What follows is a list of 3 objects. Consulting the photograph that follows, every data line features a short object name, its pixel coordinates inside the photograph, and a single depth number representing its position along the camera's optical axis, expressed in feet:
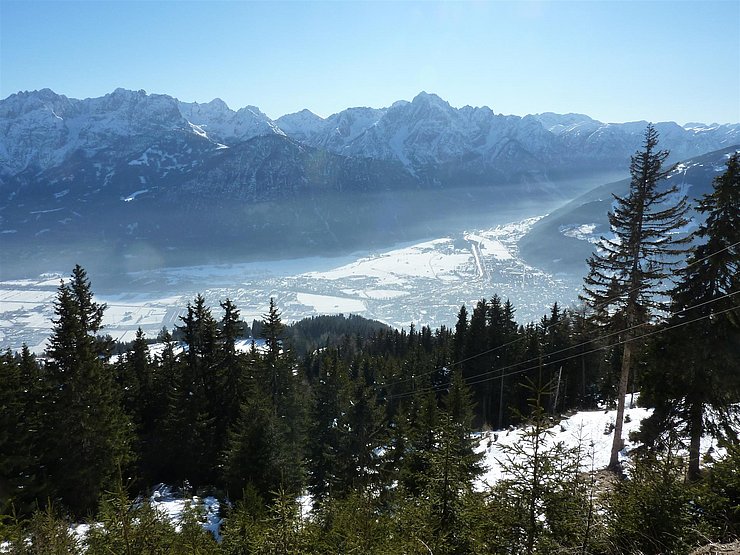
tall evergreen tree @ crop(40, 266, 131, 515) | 68.23
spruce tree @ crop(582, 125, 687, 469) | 60.23
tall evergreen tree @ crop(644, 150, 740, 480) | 49.21
